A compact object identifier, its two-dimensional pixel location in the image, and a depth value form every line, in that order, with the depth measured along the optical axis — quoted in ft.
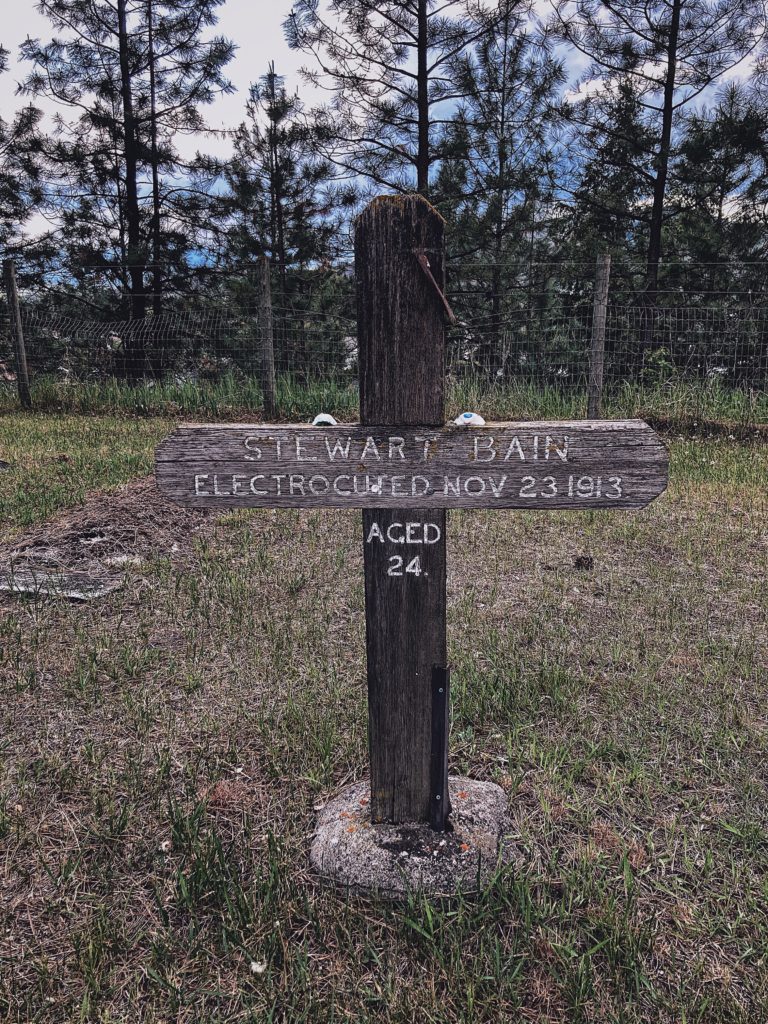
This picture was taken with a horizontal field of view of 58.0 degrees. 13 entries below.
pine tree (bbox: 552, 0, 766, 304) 33.81
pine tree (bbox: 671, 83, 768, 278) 35.55
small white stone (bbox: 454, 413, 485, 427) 5.64
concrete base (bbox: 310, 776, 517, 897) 6.01
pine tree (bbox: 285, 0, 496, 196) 35.12
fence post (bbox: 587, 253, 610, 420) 23.93
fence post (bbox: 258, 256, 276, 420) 27.61
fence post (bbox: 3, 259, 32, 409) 31.55
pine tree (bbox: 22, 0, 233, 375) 39.83
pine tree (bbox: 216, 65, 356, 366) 42.42
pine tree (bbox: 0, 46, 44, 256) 41.06
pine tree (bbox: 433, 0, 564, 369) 36.32
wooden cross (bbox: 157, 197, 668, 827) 5.60
